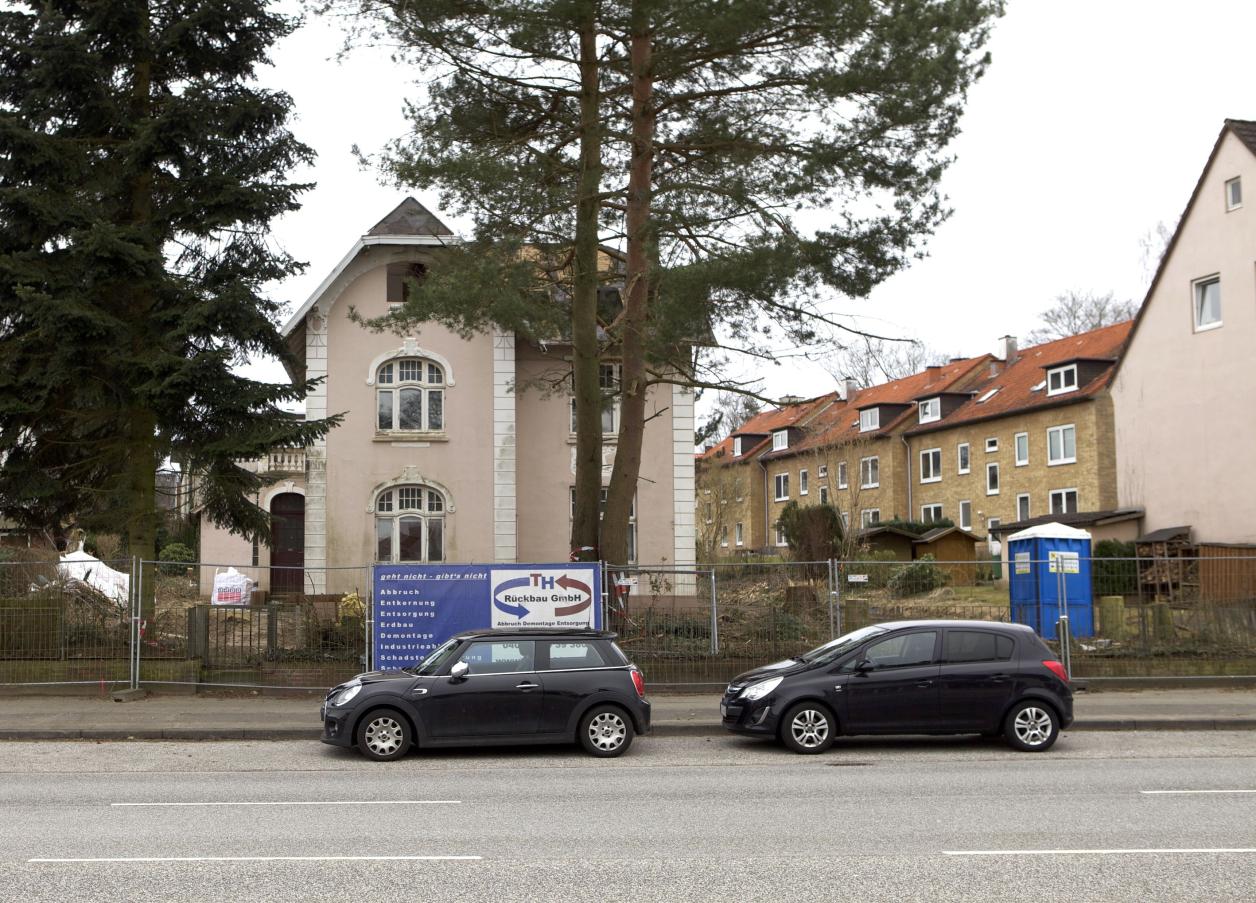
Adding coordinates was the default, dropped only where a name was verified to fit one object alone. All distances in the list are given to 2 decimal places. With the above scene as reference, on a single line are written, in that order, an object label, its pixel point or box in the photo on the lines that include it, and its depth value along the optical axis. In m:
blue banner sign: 18.77
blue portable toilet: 20.91
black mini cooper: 14.14
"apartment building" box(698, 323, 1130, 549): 48.94
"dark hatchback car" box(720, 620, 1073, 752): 14.67
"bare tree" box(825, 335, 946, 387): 73.44
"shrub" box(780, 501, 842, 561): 42.31
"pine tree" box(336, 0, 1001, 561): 18.70
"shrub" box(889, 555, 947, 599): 28.02
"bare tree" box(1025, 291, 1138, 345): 64.31
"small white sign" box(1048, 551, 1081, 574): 20.77
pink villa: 32.09
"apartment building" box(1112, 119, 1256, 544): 33.47
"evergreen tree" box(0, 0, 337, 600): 19.00
